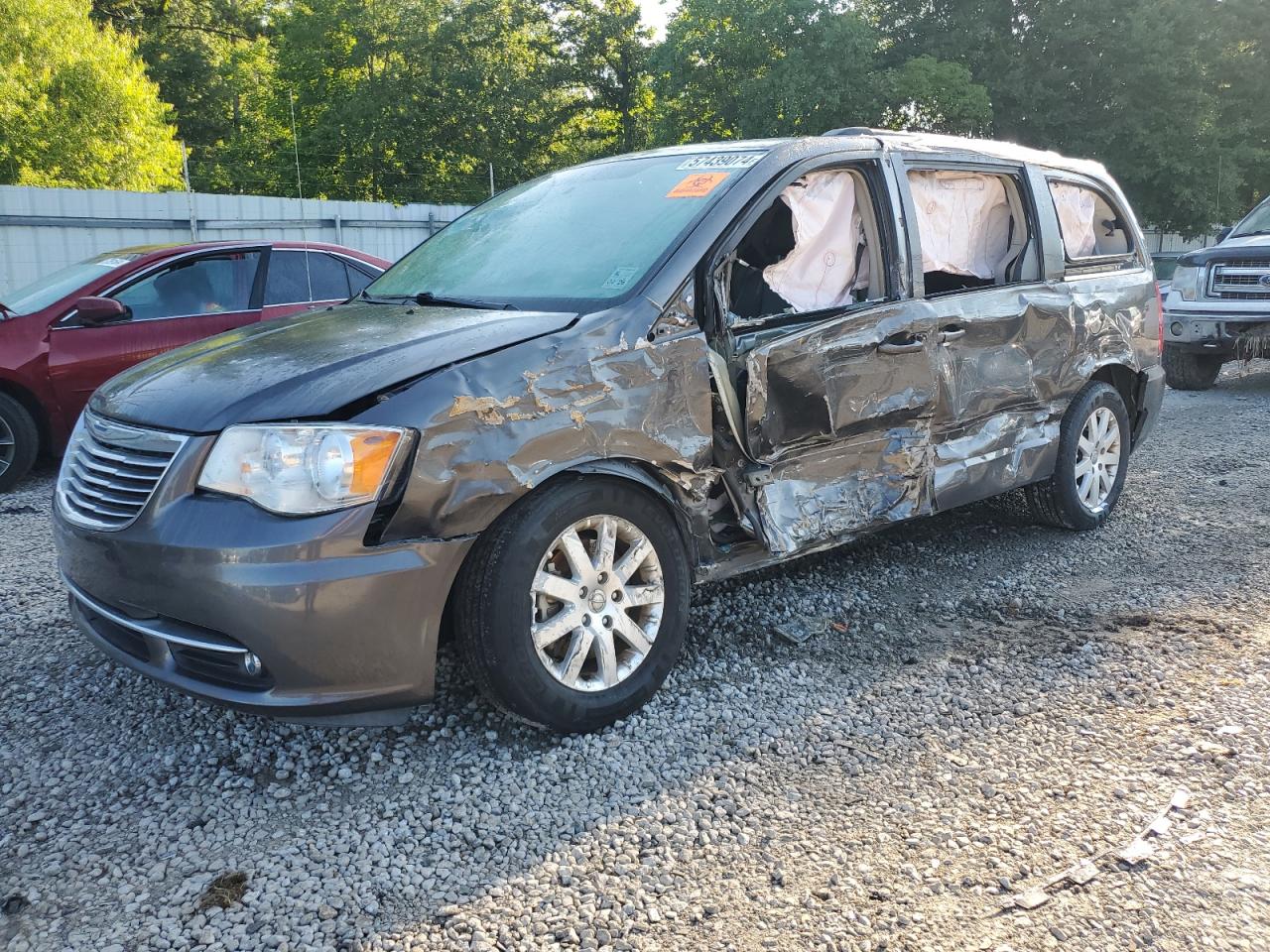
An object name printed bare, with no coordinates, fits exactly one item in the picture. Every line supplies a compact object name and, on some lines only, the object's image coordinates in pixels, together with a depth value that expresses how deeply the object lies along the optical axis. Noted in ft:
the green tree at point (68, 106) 65.21
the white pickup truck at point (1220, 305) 32.53
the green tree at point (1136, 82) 91.09
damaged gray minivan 8.87
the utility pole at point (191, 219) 48.93
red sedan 21.26
